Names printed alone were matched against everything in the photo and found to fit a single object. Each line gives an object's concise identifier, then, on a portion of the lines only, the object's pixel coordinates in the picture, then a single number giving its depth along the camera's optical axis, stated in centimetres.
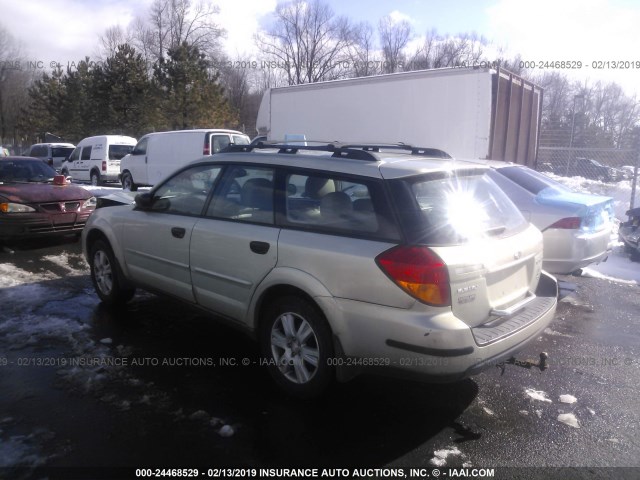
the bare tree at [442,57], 5009
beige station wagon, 294
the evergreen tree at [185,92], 3020
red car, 770
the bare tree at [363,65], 4881
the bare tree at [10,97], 5656
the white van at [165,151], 1421
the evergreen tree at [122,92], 3441
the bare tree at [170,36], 4747
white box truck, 1023
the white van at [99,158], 1866
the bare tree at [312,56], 4988
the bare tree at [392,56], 5164
